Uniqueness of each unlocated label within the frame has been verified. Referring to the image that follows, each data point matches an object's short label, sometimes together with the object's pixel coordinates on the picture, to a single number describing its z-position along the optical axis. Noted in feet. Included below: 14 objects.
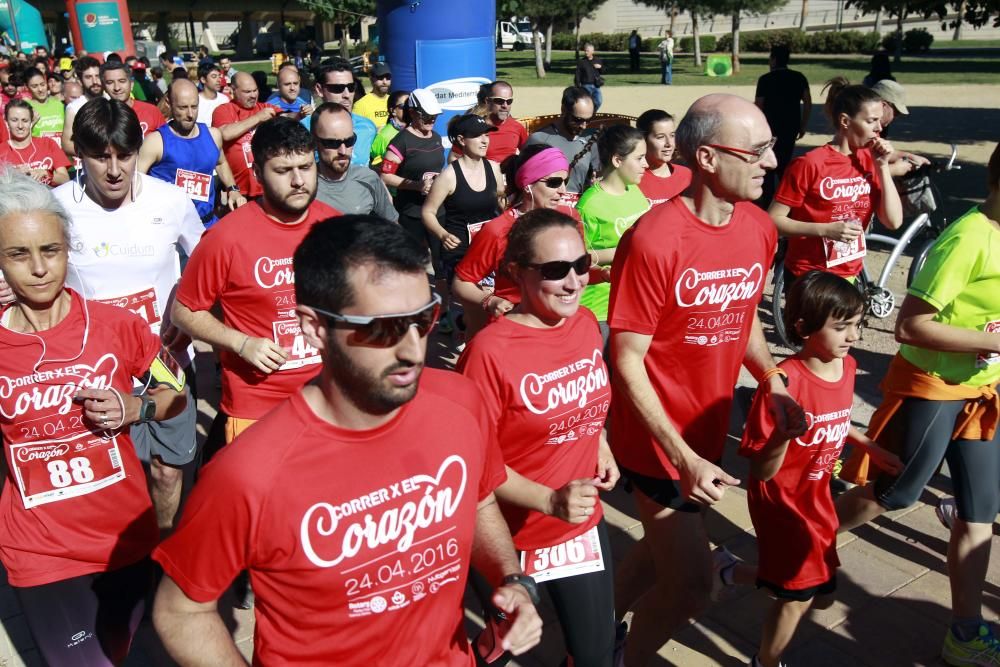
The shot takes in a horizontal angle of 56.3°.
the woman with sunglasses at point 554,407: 10.21
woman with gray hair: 9.71
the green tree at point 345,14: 151.84
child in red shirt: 11.66
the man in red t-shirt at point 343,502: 6.53
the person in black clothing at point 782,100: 37.29
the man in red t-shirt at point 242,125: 25.85
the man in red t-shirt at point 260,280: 12.96
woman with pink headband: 15.75
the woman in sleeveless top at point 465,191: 22.31
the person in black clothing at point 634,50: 146.41
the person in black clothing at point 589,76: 62.08
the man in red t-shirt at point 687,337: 11.15
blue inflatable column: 39.88
